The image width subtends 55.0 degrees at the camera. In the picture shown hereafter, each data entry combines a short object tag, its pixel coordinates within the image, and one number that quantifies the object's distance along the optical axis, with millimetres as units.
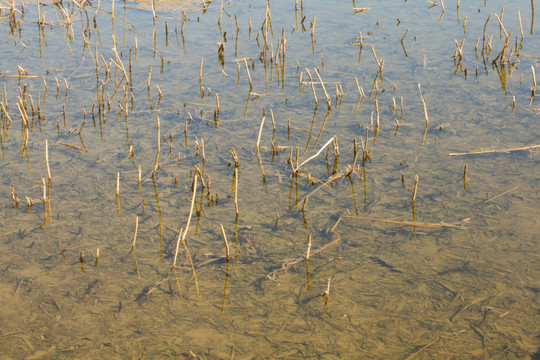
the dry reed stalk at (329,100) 6725
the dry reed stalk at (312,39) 8869
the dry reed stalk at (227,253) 4003
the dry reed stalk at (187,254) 4027
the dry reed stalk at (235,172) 4457
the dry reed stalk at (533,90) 6750
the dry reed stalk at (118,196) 4921
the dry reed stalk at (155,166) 5227
